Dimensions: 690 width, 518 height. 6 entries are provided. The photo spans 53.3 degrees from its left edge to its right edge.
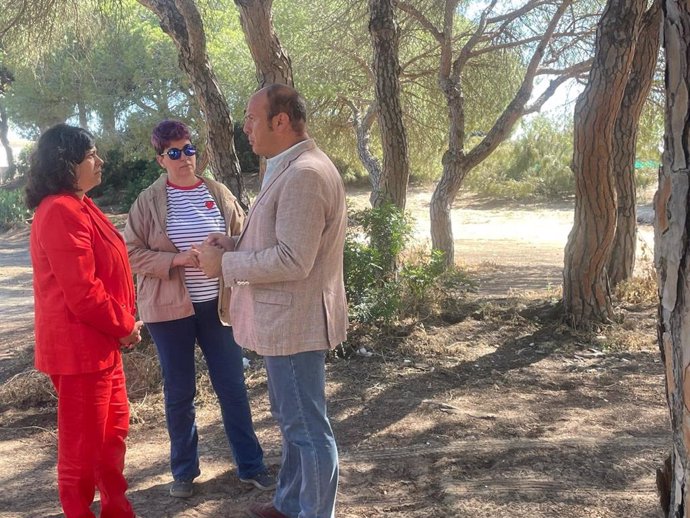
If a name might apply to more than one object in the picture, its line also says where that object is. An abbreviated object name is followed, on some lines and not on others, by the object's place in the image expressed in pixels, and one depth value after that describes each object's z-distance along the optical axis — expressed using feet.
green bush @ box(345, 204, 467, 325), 18.57
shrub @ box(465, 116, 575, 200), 80.53
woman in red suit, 8.60
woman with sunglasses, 10.07
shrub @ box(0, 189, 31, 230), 65.74
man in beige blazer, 7.77
